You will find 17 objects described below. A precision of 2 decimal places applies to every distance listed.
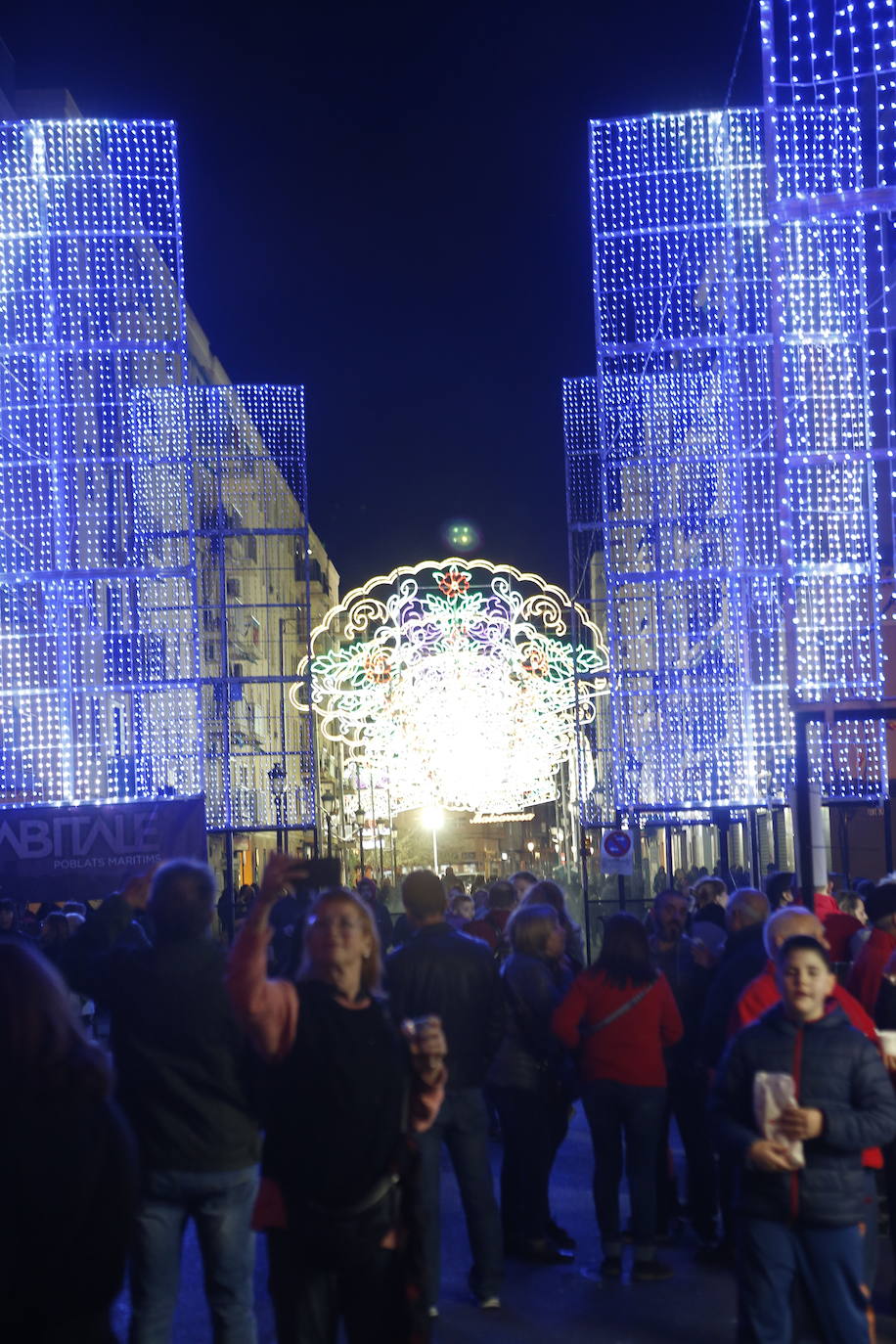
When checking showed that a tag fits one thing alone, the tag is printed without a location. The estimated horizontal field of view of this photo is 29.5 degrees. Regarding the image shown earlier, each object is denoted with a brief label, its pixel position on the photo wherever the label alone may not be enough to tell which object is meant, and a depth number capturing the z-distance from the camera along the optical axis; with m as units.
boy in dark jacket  5.16
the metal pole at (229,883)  19.29
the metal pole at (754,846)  18.22
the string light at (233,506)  22.00
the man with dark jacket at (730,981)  7.62
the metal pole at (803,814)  9.67
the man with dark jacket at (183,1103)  5.38
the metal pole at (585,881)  17.89
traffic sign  19.36
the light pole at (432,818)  41.50
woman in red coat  8.03
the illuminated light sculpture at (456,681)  28.05
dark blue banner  15.65
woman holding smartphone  4.72
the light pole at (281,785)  20.61
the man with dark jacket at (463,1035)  7.64
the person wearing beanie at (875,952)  7.54
